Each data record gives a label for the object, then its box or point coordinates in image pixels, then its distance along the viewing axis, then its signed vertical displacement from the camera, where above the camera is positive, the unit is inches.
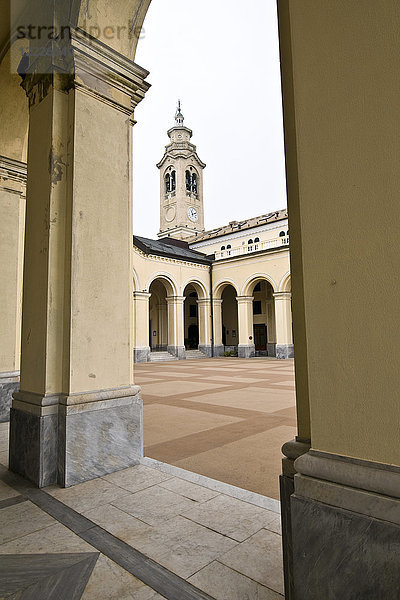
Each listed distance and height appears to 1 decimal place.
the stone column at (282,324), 967.0 +29.5
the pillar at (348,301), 60.1 +5.7
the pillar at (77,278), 141.7 +24.7
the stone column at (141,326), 897.5 +29.5
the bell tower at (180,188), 1813.5 +736.4
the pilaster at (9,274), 244.5 +44.1
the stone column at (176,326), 1020.5 +30.3
